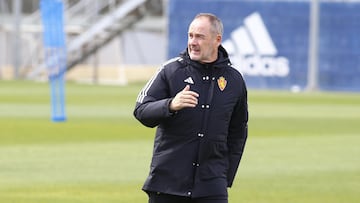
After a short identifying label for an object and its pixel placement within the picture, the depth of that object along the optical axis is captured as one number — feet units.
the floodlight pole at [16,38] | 194.29
